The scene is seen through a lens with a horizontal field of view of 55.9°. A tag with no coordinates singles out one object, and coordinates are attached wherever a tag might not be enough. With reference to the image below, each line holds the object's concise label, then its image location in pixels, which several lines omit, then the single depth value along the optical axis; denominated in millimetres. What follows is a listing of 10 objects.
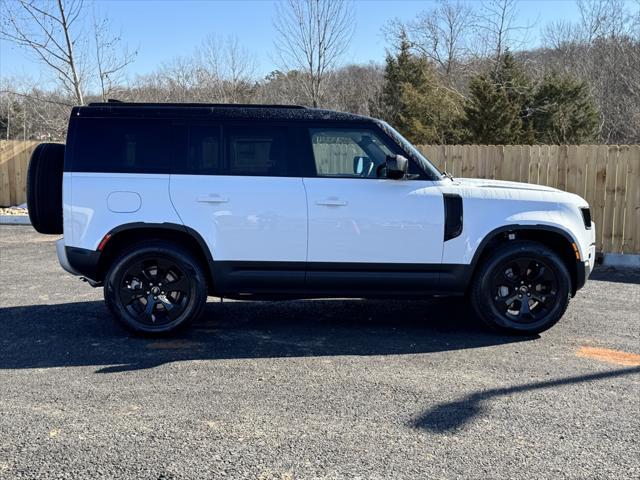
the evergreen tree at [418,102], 24469
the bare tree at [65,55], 15727
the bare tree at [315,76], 18766
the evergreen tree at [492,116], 22250
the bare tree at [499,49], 27914
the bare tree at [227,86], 24706
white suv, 5504
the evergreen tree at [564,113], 24203
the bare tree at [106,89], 17641
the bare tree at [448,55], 32625
